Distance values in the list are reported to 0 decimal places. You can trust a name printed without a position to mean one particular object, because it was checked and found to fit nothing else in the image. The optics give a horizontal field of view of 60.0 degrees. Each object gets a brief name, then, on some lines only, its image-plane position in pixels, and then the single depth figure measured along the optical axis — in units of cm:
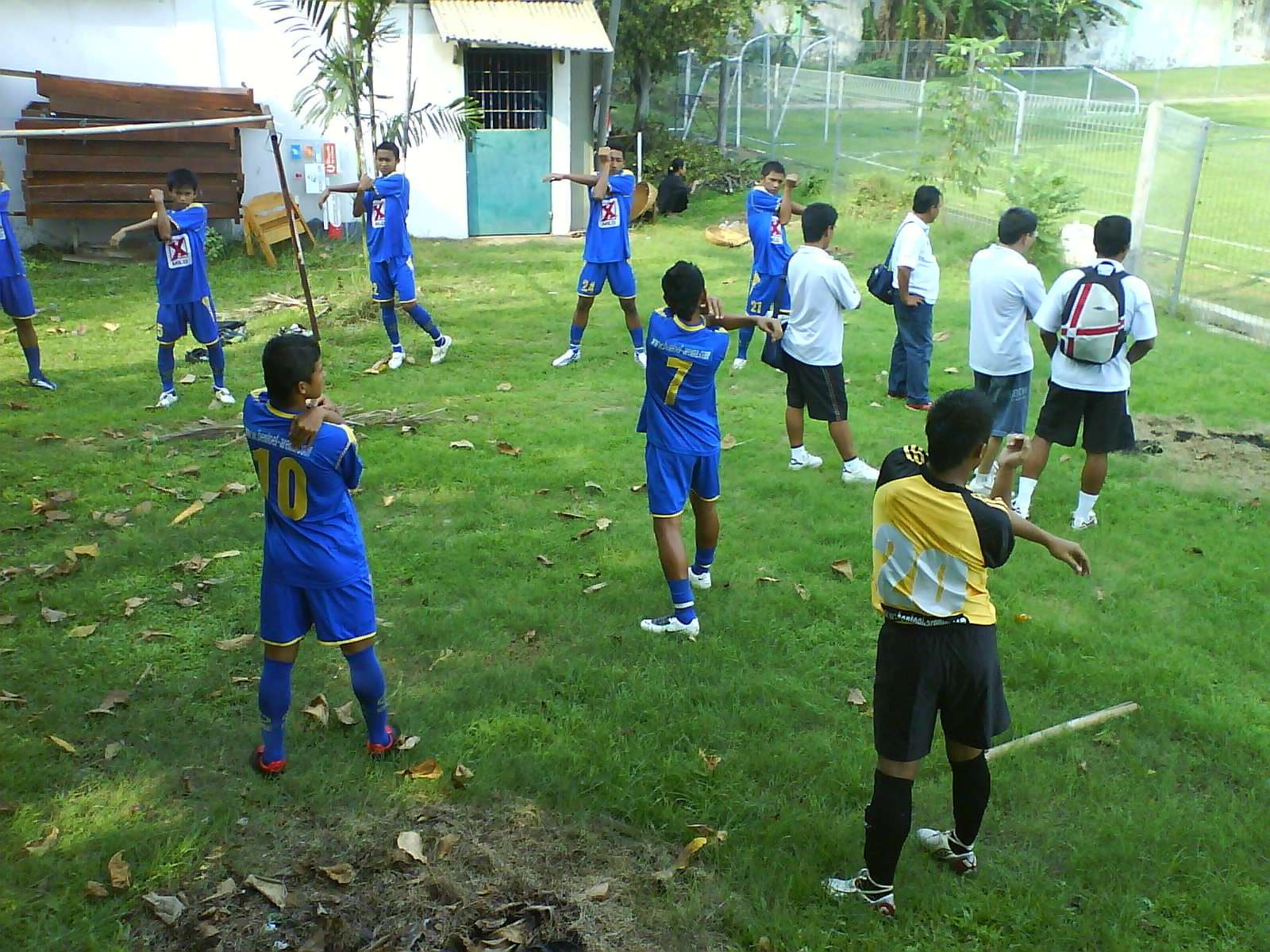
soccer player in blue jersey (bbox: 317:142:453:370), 1052
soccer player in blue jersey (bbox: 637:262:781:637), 543
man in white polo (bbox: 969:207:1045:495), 710
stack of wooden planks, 1533
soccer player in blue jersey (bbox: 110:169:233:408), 888
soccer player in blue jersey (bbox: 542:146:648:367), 1049
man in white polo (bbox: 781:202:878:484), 752
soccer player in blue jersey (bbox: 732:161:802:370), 1027
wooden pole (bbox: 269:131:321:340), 902
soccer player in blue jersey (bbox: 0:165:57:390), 949
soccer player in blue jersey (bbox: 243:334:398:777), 402
